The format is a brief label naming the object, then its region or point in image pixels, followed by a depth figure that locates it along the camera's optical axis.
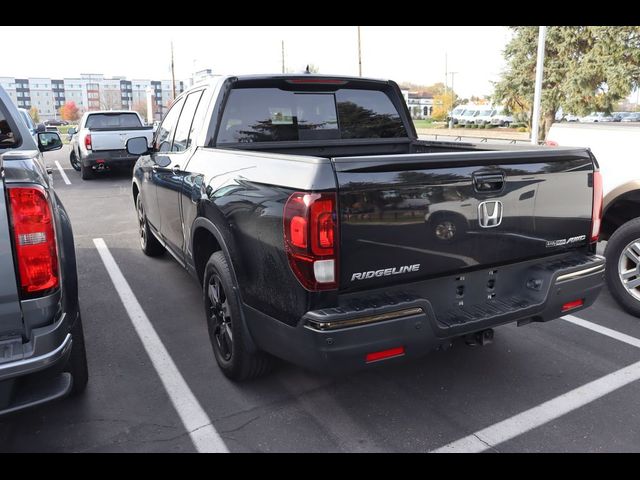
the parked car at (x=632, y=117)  35.61
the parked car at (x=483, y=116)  51.72
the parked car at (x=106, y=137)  13.76
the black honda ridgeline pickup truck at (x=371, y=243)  2.56
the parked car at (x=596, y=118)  31.94
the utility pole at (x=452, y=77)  76.19
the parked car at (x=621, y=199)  4.69
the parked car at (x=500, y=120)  49.09
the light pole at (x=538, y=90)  13.12
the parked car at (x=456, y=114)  57.44
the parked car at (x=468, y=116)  54.59
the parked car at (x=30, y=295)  2.32
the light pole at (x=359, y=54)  30.72
